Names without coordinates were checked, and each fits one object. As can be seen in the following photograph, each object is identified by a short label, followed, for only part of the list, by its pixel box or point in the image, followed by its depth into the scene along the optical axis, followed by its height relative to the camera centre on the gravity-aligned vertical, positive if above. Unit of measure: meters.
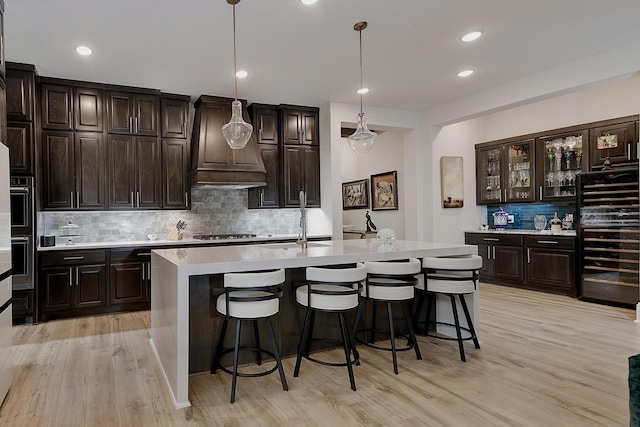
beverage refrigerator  4.70 -0.33
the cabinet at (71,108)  4.74 +1.32
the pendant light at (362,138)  3.90 +0.73
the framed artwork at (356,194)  8.23 +0.40
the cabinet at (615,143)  5.08 +0.85
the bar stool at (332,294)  2.73 -0.55
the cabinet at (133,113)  5.08 +1.33
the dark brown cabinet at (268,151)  5.96 +0.94
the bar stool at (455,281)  3.20 -0.56
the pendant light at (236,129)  3.41 +0.73
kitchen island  2.49 -0.35
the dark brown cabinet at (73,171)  4.75 +0.57
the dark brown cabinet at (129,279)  4.84 -0.75
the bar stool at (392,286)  2.99 -0.55
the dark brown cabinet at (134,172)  5.10 +0.58
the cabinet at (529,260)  5.50 -0.74
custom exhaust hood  5.27 +0.80
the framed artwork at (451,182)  6.54 +0.48
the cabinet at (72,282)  4.52 -0.74
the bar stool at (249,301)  2.58 -0.56
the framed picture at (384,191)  7.32 +0.40
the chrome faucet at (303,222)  3.54 -0.07
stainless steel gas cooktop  5.55 -0.30
